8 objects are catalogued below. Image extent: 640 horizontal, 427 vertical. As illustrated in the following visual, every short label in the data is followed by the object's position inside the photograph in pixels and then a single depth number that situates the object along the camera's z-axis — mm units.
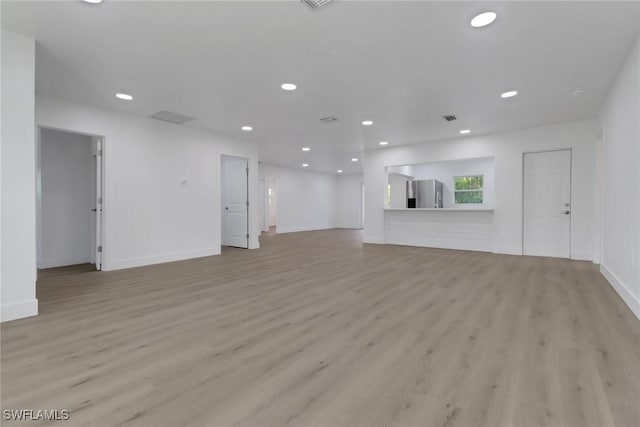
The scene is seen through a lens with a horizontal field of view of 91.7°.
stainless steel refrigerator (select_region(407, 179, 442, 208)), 9125
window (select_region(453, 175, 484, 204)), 9641
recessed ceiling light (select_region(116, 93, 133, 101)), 4363
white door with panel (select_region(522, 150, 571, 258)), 5922
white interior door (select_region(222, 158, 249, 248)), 7520
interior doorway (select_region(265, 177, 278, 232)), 12030
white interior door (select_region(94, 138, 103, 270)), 4996
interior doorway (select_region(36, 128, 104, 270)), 5184
